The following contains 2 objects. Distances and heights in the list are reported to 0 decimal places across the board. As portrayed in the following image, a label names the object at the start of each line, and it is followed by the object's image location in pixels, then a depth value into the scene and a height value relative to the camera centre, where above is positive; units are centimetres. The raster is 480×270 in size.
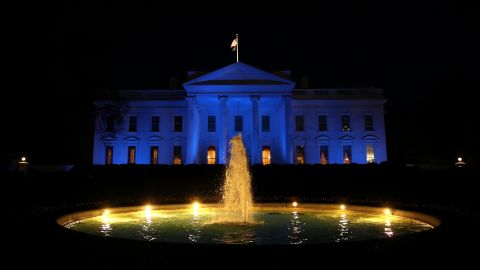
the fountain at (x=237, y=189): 1366 +1
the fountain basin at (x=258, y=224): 992 -104
